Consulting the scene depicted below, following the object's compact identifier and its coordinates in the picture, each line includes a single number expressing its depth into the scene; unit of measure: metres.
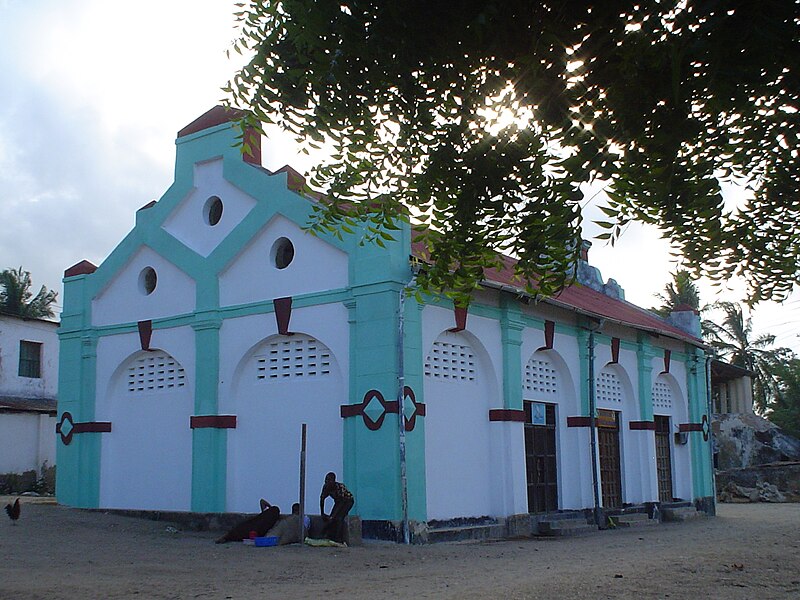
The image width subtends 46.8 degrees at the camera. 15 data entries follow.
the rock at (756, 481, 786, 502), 30.31
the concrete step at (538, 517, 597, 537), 16.61
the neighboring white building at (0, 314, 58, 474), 27.36
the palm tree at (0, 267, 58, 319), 40.91
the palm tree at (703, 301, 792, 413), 44.50
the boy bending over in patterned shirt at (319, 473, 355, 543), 13.17
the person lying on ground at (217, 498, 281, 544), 13.64
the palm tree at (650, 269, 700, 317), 40.09
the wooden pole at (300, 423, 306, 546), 12.25
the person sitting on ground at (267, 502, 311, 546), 13.26
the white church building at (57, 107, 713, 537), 14.24
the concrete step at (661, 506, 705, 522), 21.06
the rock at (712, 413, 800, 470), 34.75
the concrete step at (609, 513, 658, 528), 19.27
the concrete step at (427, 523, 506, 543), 14.34
